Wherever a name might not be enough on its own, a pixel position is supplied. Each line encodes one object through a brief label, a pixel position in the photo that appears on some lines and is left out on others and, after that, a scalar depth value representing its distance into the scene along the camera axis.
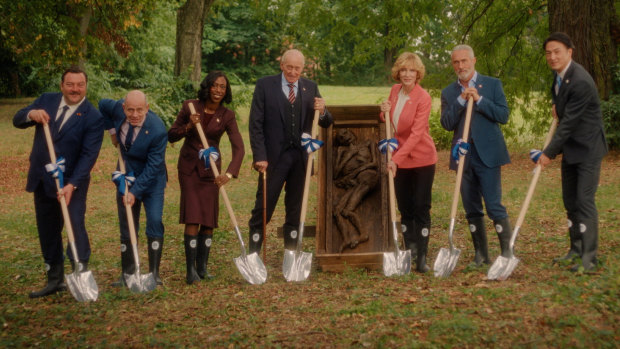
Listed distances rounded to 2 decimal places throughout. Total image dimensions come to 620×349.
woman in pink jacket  7.25
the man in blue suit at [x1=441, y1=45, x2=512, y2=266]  7.05
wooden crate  7.52
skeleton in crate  8.26
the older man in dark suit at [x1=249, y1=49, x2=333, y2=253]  7.38
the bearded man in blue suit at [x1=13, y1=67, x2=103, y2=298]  6.71
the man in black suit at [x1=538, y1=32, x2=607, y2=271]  6.71
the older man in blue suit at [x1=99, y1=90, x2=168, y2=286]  6.91
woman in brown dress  7.12
